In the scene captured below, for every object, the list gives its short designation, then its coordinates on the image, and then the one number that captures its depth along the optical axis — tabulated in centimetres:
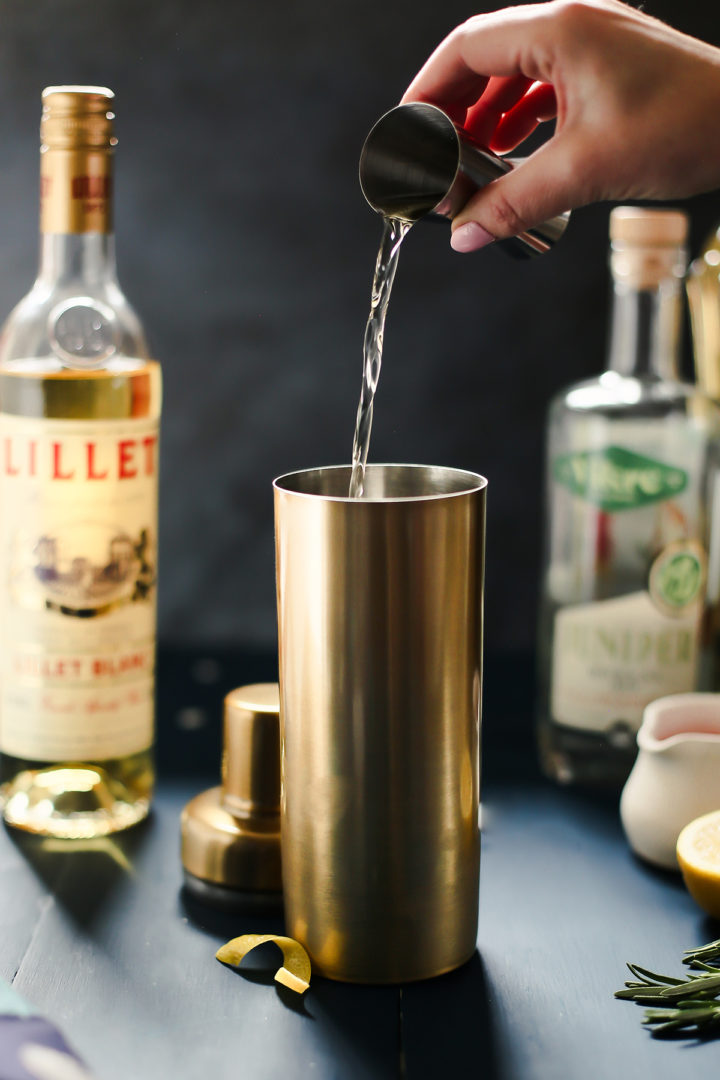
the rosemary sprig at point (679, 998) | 62
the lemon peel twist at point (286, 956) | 65
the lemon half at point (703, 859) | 70
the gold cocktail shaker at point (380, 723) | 61
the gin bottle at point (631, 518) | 93
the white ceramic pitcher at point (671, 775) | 77
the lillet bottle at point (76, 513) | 82
